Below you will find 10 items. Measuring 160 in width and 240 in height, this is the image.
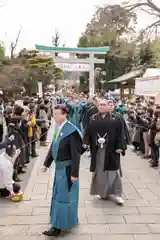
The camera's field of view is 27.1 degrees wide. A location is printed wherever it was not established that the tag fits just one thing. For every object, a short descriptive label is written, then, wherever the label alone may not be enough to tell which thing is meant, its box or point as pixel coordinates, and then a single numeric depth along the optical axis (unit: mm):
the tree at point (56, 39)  59625
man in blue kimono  3832
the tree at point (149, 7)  20297
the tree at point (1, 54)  28788
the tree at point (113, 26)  21172
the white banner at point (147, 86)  13633
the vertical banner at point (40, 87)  27406
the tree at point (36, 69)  31625
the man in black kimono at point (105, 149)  5031
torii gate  26691
